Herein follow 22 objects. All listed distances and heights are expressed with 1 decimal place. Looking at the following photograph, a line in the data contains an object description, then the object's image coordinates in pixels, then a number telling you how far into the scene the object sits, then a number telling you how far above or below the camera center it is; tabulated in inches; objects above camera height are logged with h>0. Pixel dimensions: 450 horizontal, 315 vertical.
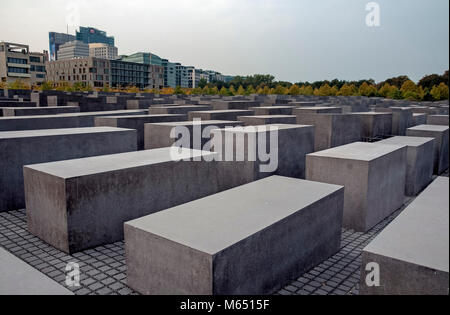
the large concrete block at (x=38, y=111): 548.4 -17.5
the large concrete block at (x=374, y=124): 552.4 -33.2
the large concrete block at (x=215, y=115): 576.1 -22.5
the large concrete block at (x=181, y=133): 426.0 -38.4
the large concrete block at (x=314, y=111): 600.7 -15.8
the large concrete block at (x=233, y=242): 163.3 -68.4
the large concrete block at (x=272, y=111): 640.4 -17.2
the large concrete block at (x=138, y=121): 473.7 -27.2
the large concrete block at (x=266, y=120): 502.0 -25.7
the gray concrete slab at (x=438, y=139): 506.1 -50.0
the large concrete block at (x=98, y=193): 240.8 -65.5
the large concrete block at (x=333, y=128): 506.3 -36.9
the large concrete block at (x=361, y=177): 293.6 -61.9
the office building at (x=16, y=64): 3144.7 +306.1
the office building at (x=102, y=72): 3853.3 +303.5
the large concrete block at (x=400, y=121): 615.2 -32.0
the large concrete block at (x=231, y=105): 792.9 -9.3
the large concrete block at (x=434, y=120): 646.5 -30.8
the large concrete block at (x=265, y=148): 334.6 -44.8
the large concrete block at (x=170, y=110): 647.8 -17.0
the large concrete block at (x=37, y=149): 315.6 -44.5
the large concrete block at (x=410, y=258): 134.0 -58.6
